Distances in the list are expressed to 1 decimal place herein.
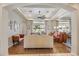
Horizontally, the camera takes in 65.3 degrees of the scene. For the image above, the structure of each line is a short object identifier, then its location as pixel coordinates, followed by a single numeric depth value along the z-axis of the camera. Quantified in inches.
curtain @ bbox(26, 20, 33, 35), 314.3
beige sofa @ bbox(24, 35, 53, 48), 143.3
